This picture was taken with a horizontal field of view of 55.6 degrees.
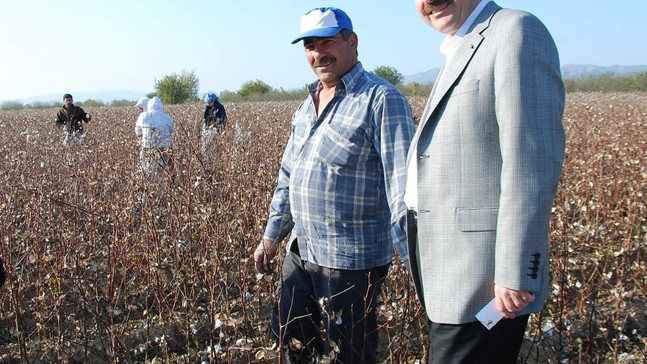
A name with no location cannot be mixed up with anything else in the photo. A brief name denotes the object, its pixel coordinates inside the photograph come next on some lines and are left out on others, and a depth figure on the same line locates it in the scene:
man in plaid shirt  2.00
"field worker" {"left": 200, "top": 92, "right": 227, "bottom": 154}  8.25
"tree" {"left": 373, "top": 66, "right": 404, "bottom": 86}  61.09
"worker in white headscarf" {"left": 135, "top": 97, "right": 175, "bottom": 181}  4.83
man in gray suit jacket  1.34
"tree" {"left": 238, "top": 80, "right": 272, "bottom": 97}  59.78
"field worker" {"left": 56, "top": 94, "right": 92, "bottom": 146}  9.39
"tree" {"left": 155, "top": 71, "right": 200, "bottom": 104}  54.62
